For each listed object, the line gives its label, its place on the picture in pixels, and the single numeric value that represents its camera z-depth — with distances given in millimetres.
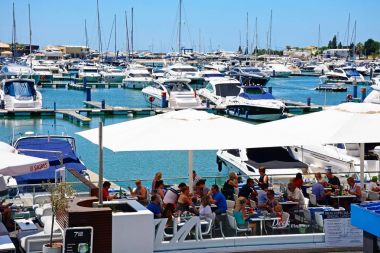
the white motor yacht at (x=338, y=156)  24312
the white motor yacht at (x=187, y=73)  87312
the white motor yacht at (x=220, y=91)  56875
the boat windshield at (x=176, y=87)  57812
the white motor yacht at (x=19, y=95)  52219
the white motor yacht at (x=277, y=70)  128625
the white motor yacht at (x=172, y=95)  55431
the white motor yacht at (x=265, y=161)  23484
